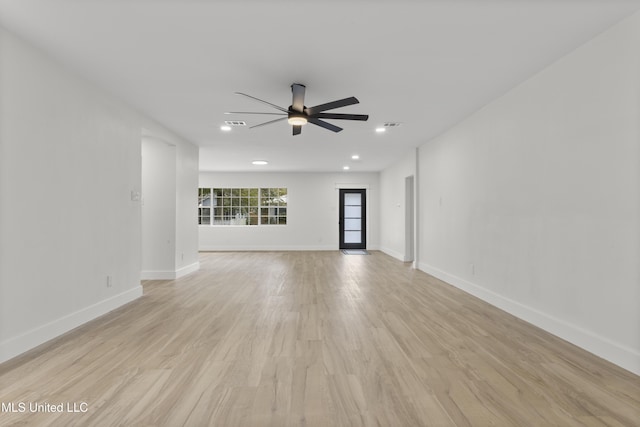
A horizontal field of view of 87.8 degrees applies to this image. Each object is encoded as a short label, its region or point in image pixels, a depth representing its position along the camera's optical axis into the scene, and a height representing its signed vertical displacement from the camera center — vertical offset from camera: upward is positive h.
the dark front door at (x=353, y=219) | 10.45 -0.25
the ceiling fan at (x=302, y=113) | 3.33 +1.00
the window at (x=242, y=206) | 10.24 +0.15
